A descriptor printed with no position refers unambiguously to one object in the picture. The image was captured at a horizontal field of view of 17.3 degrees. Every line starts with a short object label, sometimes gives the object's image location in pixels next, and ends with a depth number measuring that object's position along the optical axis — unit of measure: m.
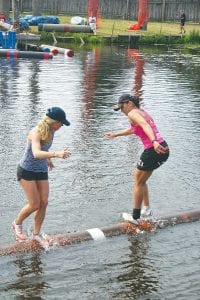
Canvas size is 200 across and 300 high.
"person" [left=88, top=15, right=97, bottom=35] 47.97
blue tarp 51.75
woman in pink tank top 8.79
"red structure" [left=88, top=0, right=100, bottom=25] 49.94
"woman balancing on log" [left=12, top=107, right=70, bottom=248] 7.95
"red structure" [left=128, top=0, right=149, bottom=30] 51.53
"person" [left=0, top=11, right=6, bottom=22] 43.47
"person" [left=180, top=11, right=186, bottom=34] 51.66
